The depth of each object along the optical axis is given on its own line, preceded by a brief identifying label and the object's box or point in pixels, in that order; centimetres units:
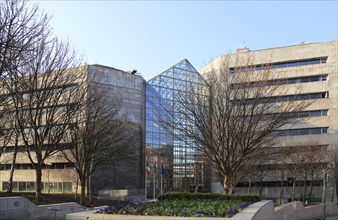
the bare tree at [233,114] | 2156
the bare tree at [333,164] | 4248
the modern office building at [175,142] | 5444
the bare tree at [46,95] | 2192
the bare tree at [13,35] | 1462
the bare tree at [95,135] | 2744
